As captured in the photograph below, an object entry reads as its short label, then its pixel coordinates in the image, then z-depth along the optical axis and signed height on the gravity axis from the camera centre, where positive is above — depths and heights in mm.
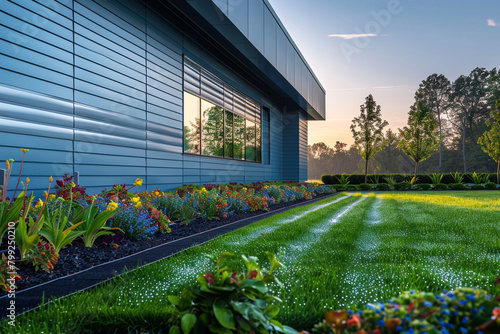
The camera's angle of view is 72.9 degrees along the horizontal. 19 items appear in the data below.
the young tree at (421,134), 21312 +2116
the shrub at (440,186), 19003 -1057
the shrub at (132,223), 3670 -612
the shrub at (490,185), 18795 -1011
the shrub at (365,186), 19556 -1100
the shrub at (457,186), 18547 -1044
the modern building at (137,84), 4168 +1434
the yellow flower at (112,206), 3061 -352
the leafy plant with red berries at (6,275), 2062 -673
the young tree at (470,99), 38906 +7976
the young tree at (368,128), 21422 +2482
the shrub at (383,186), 19641 -1089
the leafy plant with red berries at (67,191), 3569 -260
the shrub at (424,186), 19078 -1061
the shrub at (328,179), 24016 -844
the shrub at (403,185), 19469 -1052
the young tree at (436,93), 40062 +8857
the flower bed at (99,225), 2477 -631
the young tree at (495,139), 21469 +1802
